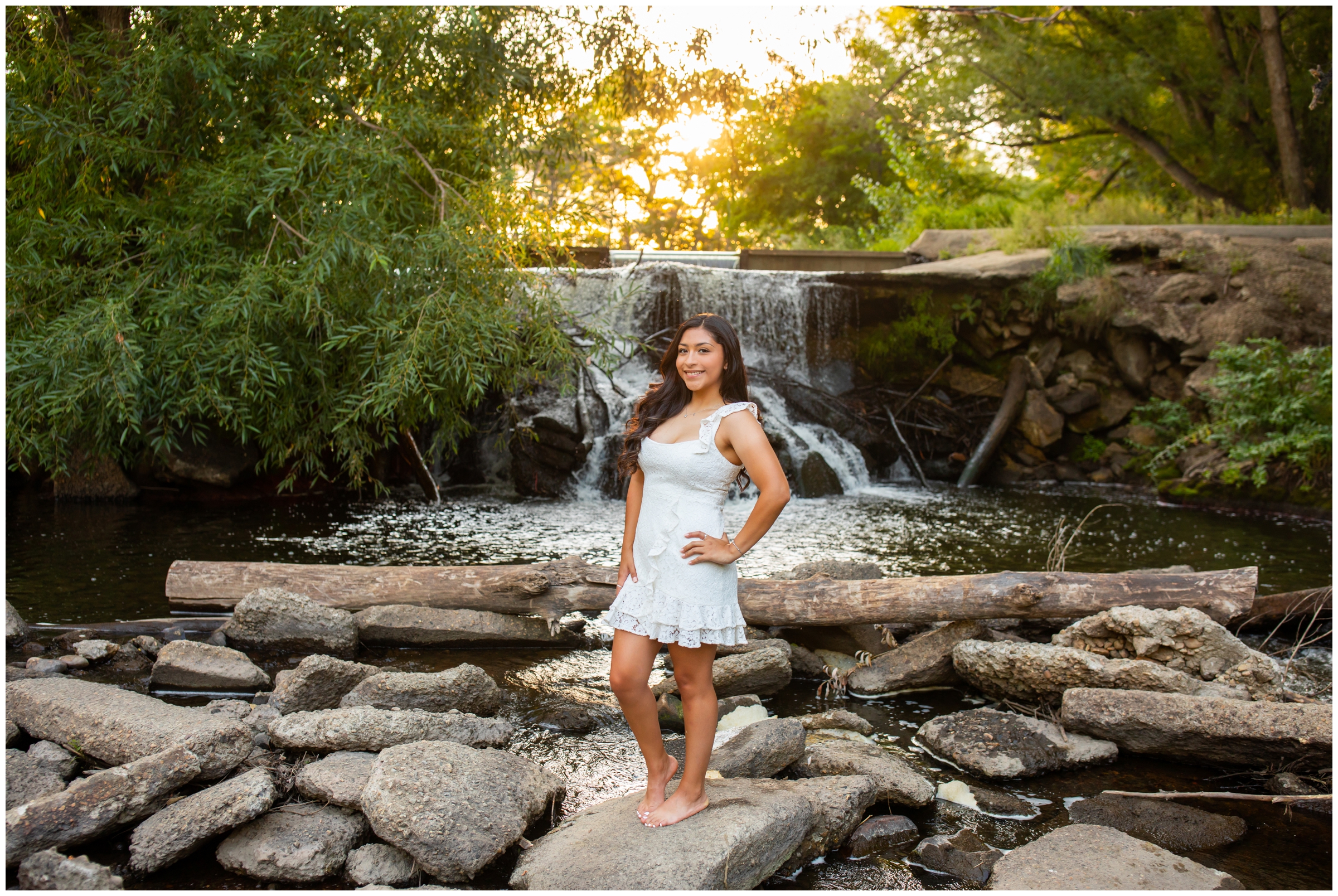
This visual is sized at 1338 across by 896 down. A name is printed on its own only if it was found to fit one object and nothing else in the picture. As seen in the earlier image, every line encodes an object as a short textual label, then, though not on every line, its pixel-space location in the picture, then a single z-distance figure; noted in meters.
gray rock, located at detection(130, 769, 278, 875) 2.94
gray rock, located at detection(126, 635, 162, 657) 5.09
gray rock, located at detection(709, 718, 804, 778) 3.72
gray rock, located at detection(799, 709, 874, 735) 4.42
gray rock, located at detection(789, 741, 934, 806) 3.58
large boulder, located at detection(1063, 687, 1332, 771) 3.81
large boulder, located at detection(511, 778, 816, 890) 2.83
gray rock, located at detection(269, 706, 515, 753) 3.64
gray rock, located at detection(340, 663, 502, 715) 4.21
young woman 3.10
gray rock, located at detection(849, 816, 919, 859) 3.32
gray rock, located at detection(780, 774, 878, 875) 3.23
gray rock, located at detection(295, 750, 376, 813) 3.25
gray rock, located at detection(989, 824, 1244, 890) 3.00
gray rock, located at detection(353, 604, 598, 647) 5.38
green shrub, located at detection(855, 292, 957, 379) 14.16
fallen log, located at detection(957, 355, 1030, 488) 13.47
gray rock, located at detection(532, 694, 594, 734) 4.39
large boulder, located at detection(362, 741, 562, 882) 2.98
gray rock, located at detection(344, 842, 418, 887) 2.97
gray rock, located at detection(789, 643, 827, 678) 5.21
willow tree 6.90
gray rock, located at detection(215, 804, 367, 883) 2.97
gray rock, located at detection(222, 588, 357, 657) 5.22
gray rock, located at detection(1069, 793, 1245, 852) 3.42
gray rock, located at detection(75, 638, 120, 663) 4.94
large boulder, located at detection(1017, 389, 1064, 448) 13.70
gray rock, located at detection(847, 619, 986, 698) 5.02
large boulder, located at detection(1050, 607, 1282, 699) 4.59
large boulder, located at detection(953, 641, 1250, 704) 4.48
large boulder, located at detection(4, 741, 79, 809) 3.27
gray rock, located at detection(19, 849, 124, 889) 2.67
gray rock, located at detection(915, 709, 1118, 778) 3.98
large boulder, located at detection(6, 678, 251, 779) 3.37
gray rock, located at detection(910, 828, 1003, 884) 3.16
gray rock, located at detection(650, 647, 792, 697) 4.79
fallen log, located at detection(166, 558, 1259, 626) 4.95
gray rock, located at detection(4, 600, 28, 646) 5.10
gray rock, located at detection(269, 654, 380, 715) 4.21
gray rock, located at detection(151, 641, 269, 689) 4.63
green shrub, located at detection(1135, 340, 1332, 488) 10.72
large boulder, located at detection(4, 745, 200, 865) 2.86
